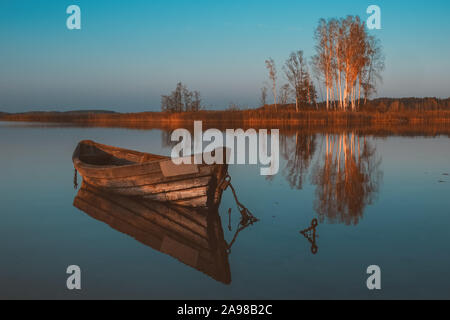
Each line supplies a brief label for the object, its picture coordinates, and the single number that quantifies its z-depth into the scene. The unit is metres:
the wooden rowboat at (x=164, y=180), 7.16
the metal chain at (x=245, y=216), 6.75
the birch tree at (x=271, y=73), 41.94
